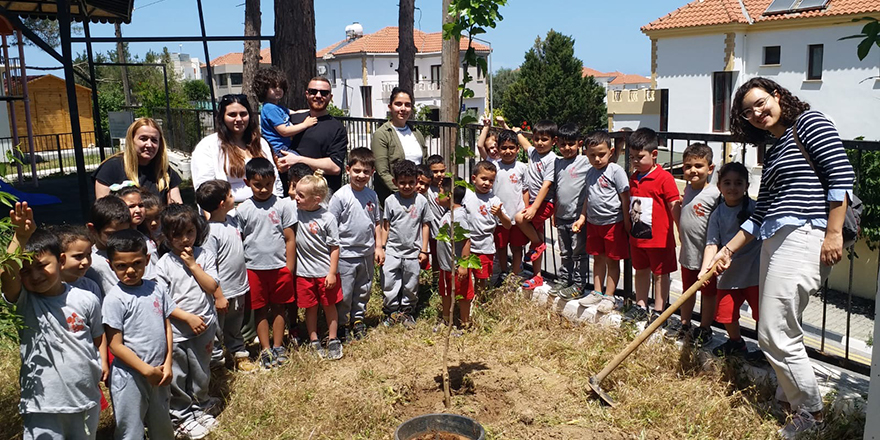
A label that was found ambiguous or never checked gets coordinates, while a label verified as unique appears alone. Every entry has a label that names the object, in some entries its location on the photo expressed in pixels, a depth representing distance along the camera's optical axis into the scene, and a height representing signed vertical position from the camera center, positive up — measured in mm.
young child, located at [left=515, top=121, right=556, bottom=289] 5395 -512
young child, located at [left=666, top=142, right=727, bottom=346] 4176 -601
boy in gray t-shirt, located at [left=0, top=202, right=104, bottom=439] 3029 -924
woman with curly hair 3213 -499
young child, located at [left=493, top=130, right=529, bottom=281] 5523 -425
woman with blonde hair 4375 -211
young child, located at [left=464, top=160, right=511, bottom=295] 5242 -669
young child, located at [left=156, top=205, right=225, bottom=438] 3916 -1017
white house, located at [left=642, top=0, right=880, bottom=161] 26719 +2455
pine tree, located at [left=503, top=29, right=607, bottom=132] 44125 +2019
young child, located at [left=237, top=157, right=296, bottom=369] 4609 -809
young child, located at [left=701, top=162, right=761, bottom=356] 3912 -747
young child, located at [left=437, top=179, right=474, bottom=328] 5129 -1053
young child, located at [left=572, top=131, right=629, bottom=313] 4867 -611
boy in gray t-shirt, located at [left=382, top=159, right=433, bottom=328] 5184 -852
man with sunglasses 5480 -91
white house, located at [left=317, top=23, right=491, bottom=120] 51125 +4068
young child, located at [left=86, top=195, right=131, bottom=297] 3766 -506
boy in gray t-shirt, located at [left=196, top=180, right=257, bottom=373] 4324 -734
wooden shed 35188 +1382
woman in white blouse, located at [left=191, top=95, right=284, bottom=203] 4754 -139
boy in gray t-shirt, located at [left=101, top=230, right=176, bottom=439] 3387 -1010
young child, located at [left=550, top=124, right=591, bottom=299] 5188 -654
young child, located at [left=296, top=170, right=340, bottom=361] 4766 -858
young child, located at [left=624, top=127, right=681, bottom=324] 4562 -602
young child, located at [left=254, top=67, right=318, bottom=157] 5355 +122
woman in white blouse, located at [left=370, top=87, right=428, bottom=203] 5707 -132
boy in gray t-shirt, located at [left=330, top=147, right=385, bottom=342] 4992 -727
